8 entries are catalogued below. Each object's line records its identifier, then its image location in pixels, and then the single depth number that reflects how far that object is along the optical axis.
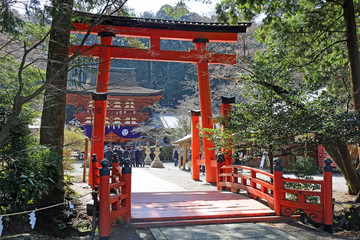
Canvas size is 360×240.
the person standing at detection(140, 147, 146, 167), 21.58
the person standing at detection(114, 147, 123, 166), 19.76
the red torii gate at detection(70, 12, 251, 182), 9.51
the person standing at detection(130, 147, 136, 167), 21.88
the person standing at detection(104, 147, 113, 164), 17.19
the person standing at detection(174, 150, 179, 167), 23.38
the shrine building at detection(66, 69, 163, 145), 28.38
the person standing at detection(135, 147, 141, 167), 21.45
